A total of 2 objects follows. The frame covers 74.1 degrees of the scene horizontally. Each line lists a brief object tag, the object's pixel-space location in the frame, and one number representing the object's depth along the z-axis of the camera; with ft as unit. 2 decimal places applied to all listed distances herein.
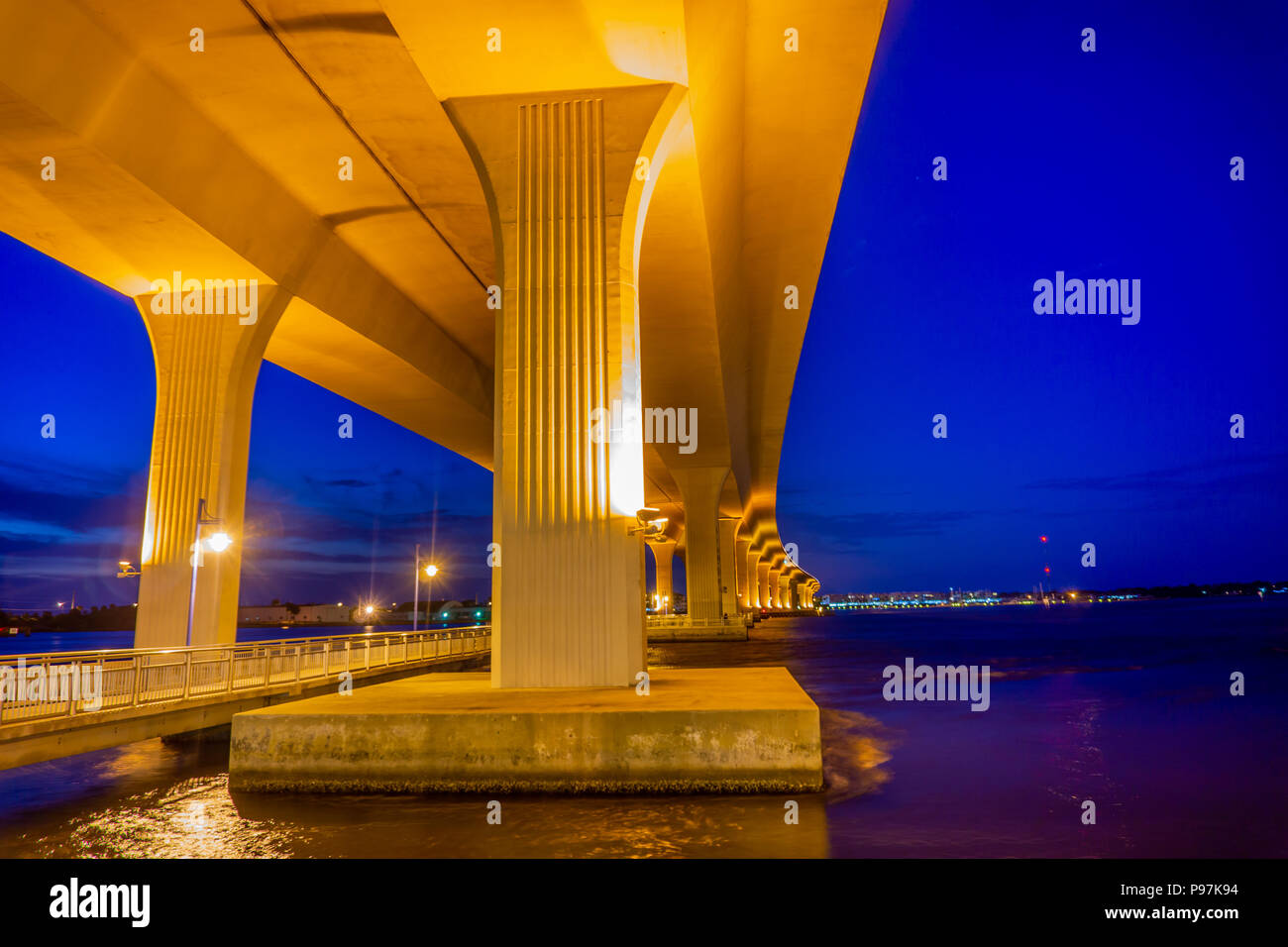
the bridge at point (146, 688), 35.27
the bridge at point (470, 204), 37.35
